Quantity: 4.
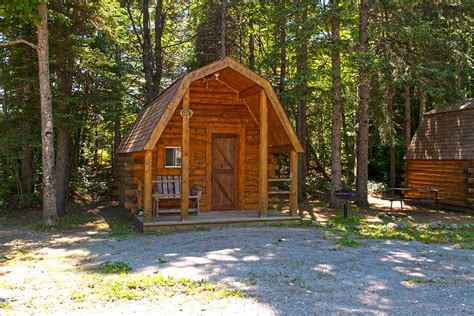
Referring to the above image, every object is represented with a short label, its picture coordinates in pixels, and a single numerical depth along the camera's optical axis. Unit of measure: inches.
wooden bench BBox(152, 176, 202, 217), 428.9
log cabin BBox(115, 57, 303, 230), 434.0
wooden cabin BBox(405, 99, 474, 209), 608.4
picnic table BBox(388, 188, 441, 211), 572.0
